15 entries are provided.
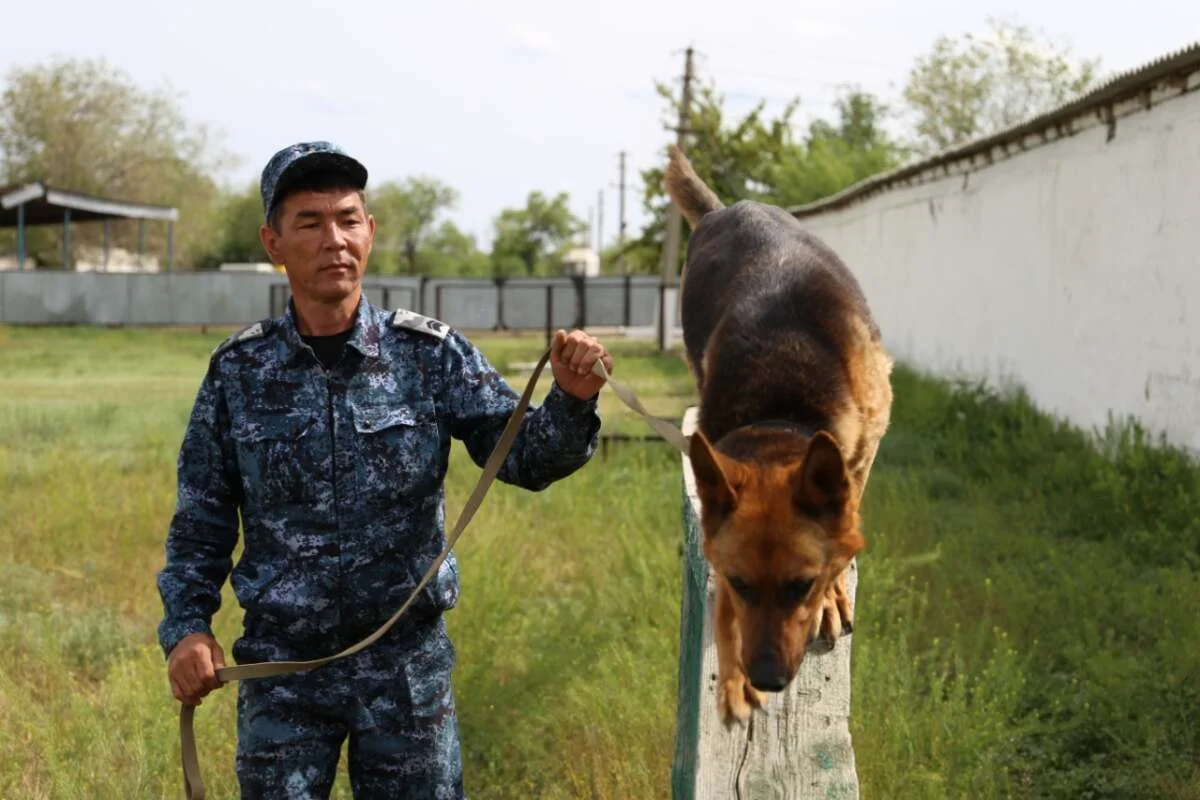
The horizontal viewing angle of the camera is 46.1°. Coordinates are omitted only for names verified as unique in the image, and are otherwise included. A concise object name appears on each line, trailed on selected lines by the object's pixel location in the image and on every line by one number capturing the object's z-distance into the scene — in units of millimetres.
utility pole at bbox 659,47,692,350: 27203
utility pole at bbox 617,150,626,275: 73394
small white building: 100456
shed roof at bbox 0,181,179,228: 31891
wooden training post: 3000
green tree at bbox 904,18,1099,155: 48500
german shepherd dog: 2918
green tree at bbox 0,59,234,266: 55500
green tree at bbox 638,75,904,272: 33750
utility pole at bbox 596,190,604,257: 101456
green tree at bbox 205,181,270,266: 76875
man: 3062
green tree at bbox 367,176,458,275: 92625
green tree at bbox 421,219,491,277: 95812
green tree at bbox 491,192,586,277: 105062
